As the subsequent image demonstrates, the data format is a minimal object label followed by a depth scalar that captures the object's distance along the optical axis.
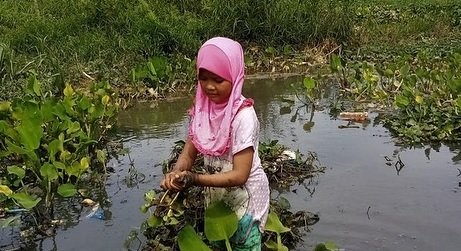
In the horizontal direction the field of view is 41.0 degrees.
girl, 2.32
